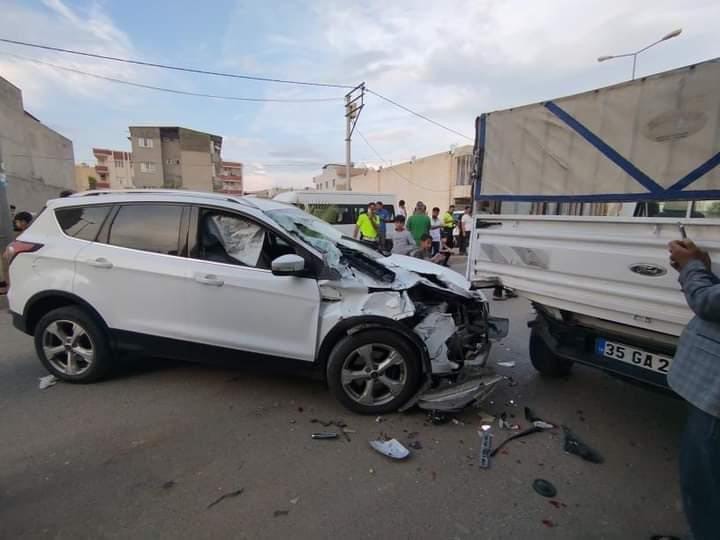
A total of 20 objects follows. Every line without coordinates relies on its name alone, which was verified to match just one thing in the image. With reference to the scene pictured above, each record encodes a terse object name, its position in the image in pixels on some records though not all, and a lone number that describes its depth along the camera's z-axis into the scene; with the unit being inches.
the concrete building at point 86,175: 1870.1
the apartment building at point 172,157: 1702.8
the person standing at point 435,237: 411.8
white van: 549.3
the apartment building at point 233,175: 3245.6
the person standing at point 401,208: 459.2
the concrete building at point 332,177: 2122.4
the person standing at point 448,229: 527.2
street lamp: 514.7
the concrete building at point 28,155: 639.8
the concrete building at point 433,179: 1100.5
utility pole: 794.2
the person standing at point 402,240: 291.1
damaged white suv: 118.4
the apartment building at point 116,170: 2351.4
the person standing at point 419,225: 331.9
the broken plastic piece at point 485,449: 99.4
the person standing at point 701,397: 60.4
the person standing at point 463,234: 522.5
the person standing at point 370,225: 323.3
